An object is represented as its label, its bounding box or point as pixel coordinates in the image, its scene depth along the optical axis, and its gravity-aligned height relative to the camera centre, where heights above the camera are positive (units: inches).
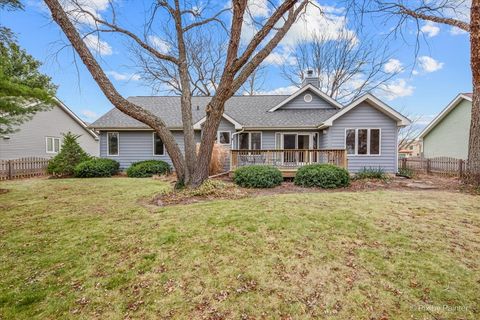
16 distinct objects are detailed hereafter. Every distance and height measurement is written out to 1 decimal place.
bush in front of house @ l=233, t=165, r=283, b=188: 356.2 -35.2
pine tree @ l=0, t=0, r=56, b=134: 276.1 +76.0
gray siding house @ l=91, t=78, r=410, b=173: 470.9 +52.5
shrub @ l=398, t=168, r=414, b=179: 480.6 -43.2
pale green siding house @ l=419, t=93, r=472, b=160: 643.5 +66.1
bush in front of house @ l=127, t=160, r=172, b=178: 524.1 -32.4
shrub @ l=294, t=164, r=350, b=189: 353.1 -35.6
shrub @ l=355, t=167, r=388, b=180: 434.8 -40.3
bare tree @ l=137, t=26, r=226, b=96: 798.5 +307.7
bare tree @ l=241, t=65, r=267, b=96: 972.8 +289.9
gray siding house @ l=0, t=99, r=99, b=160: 649.0 +60.3
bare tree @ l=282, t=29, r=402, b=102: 870.4 +337.1
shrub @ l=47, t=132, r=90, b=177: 519.5 -11.5
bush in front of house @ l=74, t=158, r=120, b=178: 506.6 -30.0
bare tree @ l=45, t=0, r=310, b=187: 268.4 +115.2
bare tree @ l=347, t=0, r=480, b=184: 317.7 +193.5
